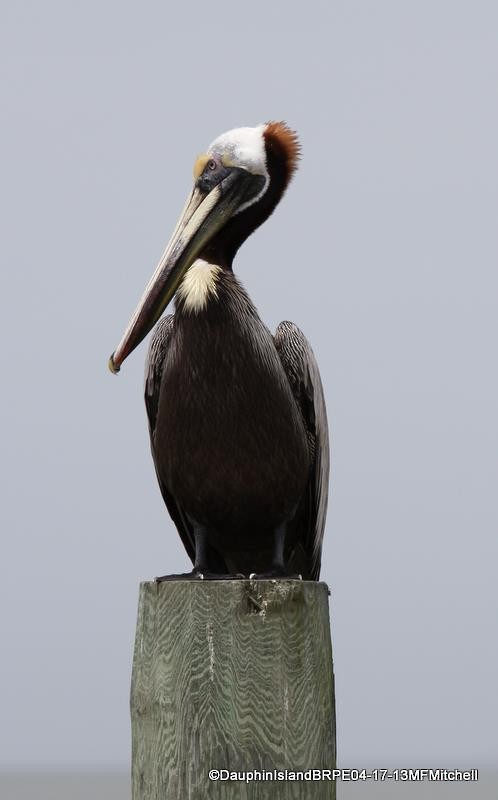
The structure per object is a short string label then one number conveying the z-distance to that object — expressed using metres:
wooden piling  8.13
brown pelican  9.81
